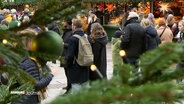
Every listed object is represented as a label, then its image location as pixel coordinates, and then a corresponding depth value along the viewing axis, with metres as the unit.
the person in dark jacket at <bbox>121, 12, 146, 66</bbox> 10.12
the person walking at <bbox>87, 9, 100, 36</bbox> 18.37
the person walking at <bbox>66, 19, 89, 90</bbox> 9.12
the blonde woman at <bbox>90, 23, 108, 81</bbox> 10.03
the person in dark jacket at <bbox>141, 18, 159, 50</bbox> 10.06
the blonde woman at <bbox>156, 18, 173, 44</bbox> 11.60
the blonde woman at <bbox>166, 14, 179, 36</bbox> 14.14
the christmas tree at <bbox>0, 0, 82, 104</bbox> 1.30
